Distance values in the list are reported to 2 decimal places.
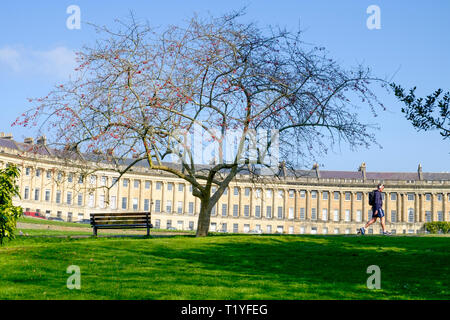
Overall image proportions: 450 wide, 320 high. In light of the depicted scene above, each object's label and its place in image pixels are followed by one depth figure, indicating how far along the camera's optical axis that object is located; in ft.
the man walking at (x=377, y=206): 82.02
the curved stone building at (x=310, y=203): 363.56
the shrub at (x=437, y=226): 324.39
